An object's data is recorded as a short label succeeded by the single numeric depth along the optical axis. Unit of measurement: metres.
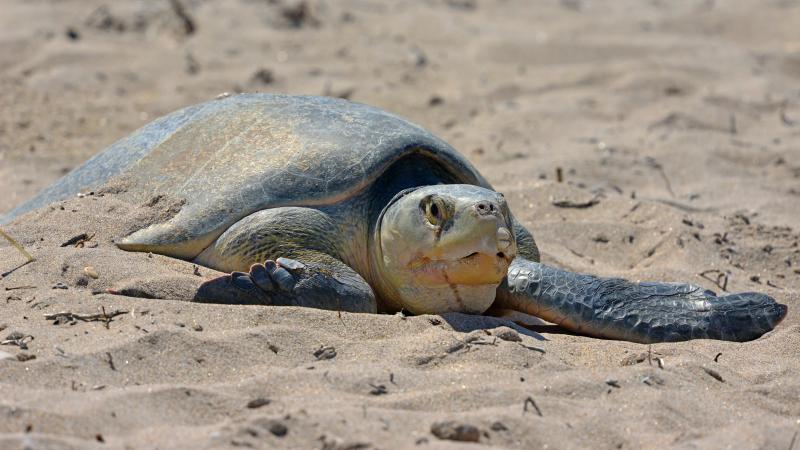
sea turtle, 7.03
